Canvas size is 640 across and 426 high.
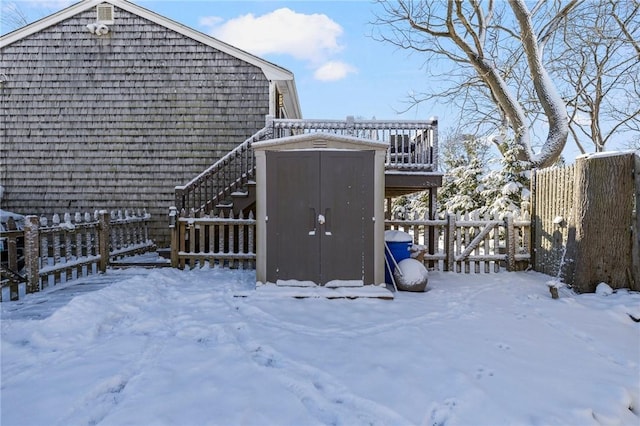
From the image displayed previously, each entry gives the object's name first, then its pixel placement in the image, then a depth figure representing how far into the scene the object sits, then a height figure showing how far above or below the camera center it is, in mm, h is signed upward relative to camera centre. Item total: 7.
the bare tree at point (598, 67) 15430 +6786
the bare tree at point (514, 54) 11500 +5423
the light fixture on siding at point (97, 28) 10180 +4767
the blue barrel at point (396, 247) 6141 -585
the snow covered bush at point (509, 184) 10797 +794
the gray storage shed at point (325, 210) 5438 +3
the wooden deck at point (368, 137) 7902 +1093
